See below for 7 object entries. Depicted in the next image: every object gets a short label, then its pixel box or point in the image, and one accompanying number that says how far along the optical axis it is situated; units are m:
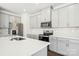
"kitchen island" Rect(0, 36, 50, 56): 0.56
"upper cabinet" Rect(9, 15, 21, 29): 2.58
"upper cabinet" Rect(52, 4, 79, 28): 1.89
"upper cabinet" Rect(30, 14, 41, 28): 3.16
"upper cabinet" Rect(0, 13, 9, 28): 2.53
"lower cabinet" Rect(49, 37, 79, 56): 1.63
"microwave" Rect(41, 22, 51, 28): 2.56
